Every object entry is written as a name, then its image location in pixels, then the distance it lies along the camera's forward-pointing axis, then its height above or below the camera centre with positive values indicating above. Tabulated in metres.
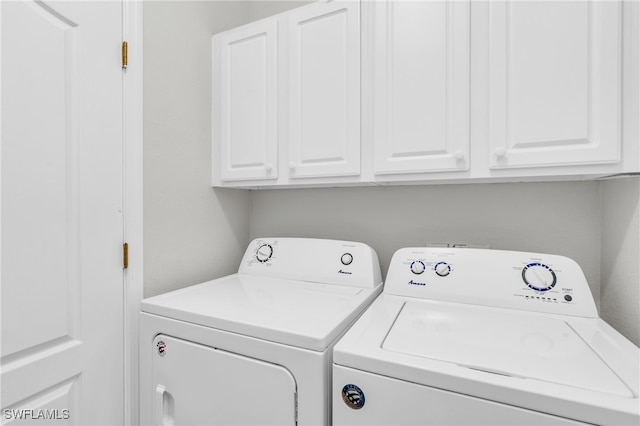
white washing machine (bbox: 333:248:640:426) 0.65 -0.37
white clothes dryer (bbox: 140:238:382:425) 0.88 -0.42
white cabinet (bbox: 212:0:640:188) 0.95 +0.43
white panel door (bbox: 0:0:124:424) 0.92 -0.01
